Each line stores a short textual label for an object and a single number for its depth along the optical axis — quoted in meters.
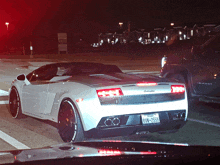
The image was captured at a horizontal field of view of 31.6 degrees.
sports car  5.64
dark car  8.68
